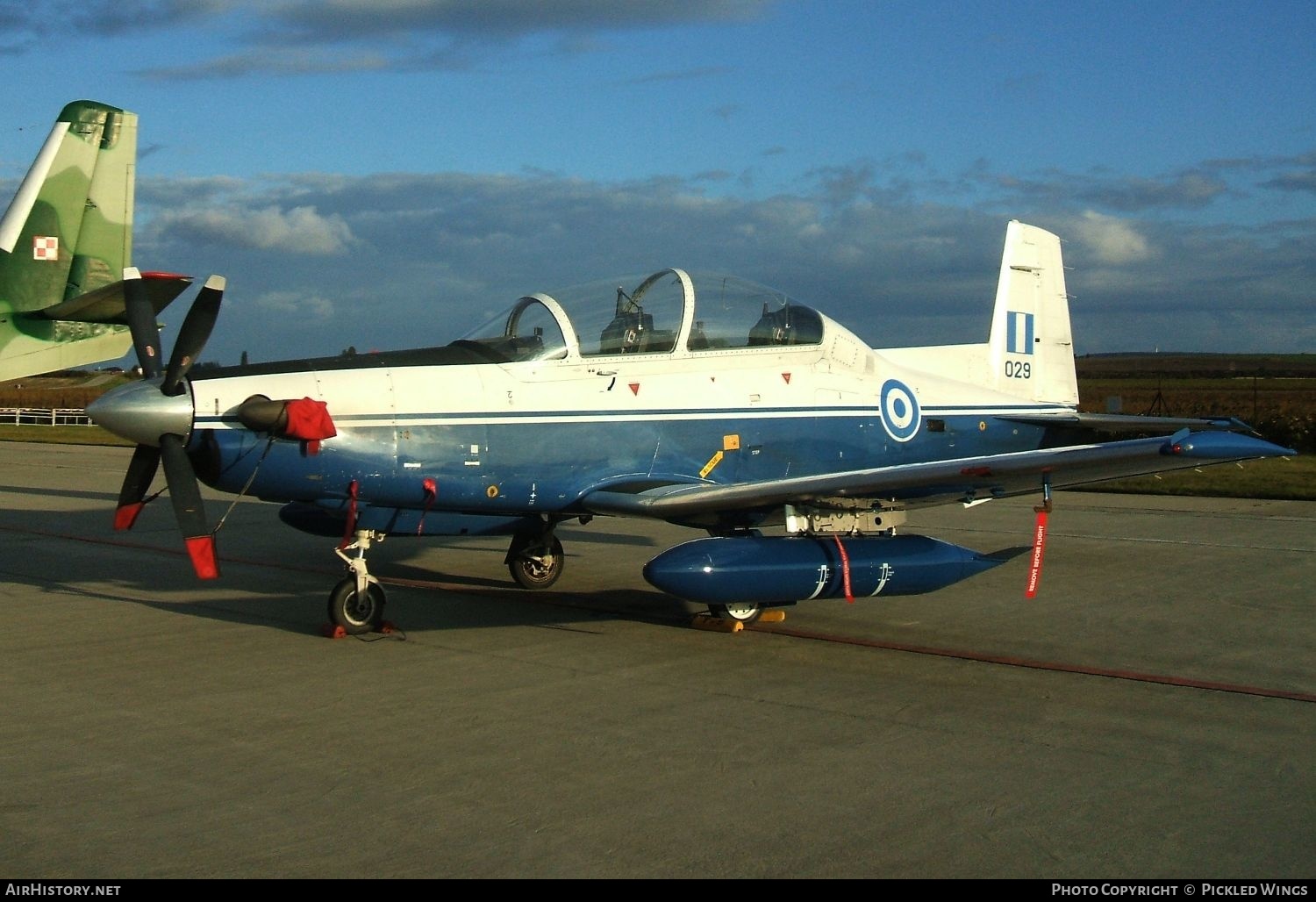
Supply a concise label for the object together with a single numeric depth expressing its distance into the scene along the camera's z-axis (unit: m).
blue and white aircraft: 7.21
